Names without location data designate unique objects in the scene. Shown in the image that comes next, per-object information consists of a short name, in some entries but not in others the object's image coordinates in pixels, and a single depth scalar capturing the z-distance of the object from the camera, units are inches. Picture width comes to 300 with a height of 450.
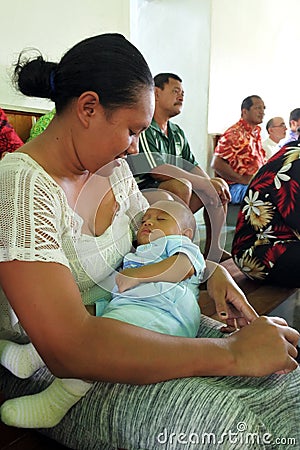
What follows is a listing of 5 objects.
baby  30.8
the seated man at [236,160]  147.3
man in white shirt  197.8
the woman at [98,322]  27.4
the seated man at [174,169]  69.2
